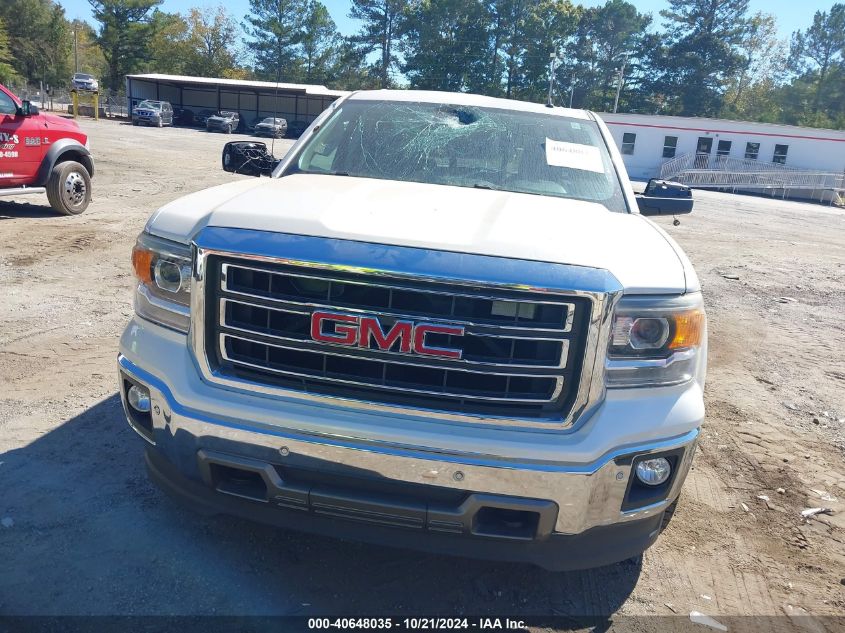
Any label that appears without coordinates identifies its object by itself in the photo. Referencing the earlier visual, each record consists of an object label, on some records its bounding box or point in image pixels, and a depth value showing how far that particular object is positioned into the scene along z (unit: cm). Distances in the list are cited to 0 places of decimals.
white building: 3691
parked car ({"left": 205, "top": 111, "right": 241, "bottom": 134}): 4306
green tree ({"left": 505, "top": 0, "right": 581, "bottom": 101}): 6650
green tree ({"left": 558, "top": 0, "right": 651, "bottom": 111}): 7025
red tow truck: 934
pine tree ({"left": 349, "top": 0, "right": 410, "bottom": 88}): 6806
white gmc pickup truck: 220
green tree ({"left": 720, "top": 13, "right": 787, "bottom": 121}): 6519
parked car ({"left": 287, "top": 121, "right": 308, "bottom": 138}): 4712
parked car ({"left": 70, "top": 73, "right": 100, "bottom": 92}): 5366
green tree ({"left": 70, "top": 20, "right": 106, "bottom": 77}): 8569
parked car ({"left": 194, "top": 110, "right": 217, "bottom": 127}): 4697
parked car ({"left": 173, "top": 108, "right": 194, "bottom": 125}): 4694
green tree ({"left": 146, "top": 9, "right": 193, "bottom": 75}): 6253
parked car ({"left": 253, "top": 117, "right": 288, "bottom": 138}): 4166
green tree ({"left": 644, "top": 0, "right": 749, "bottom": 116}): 6294
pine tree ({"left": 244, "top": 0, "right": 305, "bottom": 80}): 6956
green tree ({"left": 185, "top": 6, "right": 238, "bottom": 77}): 7306
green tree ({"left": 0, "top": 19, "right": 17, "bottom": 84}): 4875
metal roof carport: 4878
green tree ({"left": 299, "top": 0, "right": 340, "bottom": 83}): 6994
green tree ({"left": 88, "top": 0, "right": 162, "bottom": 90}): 6022
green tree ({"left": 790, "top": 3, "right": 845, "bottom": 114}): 7475
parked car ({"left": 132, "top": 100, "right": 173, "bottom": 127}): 4012
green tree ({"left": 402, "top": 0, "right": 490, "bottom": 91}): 6625
